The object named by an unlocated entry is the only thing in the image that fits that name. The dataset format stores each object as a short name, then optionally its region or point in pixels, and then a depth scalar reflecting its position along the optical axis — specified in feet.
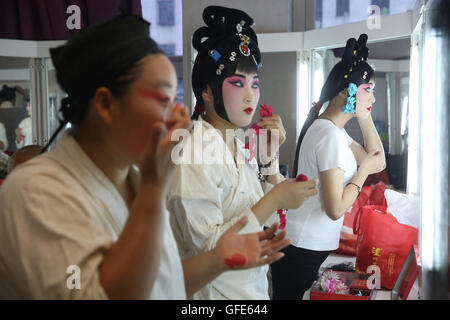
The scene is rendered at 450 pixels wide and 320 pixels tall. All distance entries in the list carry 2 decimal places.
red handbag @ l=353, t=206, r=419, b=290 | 5.17
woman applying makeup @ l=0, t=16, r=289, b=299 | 2.12
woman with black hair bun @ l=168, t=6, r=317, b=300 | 3.69
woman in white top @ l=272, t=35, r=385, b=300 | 5.55
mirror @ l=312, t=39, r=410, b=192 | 8.63
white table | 4.02
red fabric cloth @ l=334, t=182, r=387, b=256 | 7.53
